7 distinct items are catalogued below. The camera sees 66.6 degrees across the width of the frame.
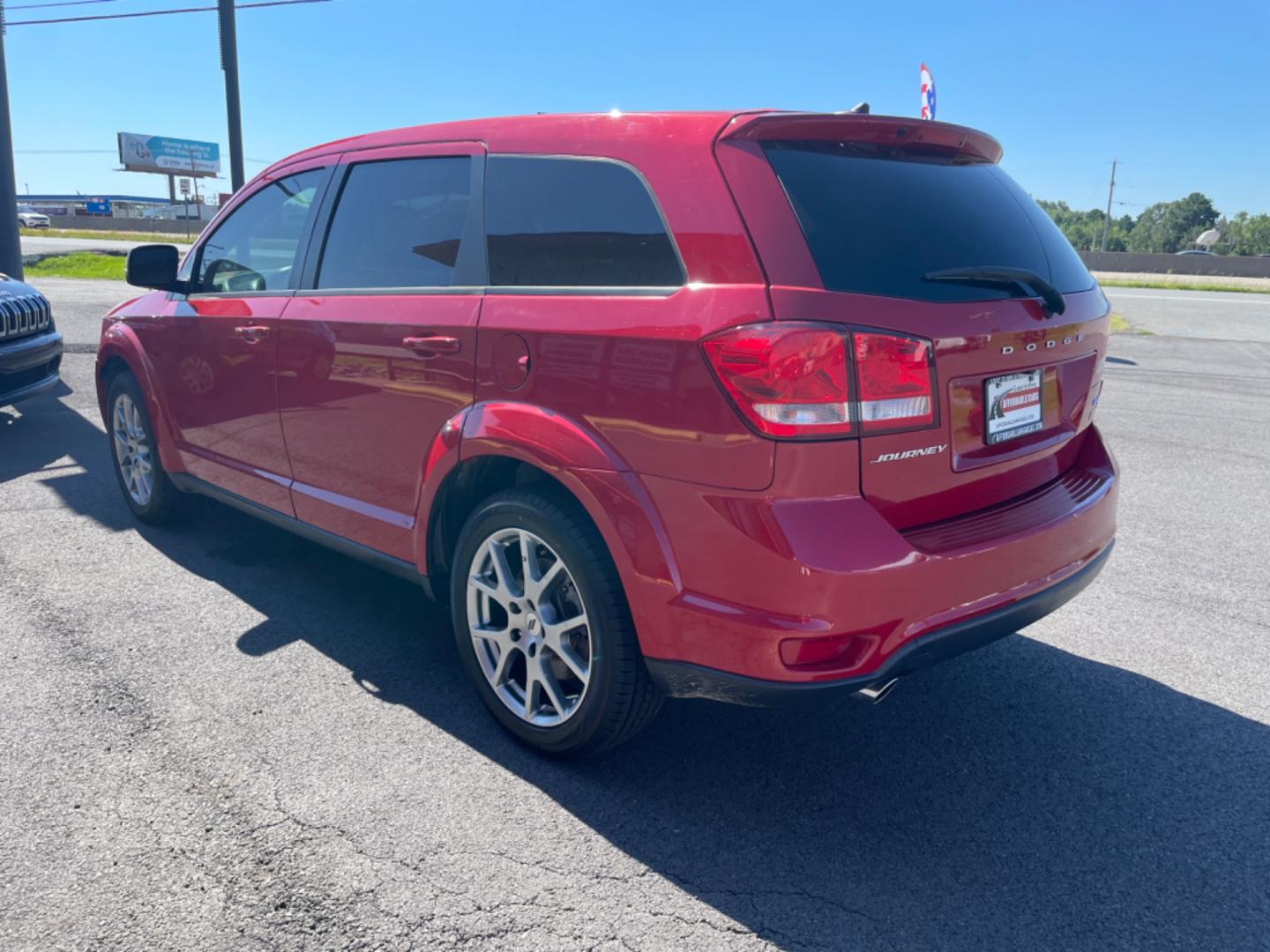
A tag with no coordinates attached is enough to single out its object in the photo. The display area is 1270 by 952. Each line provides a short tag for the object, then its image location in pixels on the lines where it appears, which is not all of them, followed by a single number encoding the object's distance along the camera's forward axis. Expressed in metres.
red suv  2.29
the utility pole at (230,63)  15.55
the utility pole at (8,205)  11.46
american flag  10.14
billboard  83.94
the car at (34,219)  62.19
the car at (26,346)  6.96
